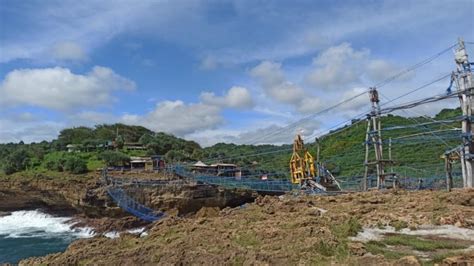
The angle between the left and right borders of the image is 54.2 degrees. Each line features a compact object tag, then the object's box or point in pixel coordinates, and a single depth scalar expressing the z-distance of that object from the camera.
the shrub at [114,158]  54.44
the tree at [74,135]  75.42
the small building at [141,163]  54.62
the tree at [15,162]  53.34
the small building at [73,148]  66.25
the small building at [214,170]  50.71
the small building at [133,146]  68.69
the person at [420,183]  29.25
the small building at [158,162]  54.19
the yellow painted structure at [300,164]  30.48
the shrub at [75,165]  51.34
